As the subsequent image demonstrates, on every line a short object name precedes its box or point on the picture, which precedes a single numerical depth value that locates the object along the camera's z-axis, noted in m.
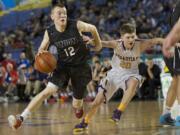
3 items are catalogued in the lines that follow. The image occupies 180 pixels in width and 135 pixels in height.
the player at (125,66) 12.34
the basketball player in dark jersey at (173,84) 11.50
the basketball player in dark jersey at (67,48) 11.27
